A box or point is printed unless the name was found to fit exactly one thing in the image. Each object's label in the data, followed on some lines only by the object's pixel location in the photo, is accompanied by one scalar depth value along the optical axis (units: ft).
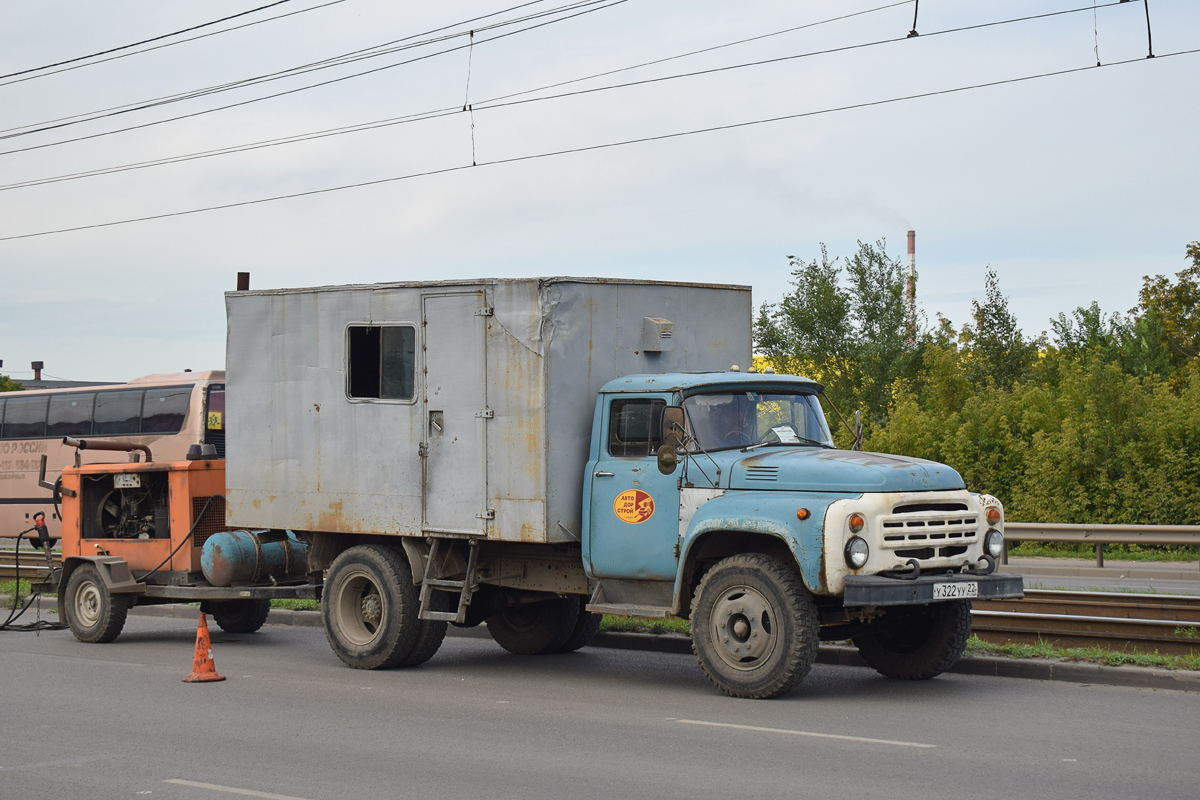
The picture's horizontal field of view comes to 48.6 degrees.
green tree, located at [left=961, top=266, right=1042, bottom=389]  132.87
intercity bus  99.76
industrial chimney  165.89
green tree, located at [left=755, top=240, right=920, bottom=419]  162.91
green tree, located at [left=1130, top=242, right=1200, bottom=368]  143.84
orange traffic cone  38.01
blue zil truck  32.53
